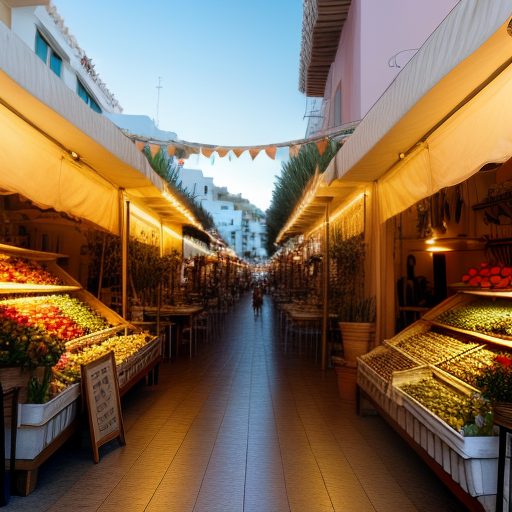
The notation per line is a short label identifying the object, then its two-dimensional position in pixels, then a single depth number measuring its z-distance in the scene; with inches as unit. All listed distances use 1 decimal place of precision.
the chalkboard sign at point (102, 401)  163.8
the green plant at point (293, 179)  409.1
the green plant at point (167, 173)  440.1
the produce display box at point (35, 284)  206.2
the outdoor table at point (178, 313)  394.7
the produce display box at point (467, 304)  167.0
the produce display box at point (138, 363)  207.1
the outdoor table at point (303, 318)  386.3
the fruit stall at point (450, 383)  111.9
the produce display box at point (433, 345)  184.5
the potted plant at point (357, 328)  261.3
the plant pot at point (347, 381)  247.9
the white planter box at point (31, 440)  135.7
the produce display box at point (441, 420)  110.7
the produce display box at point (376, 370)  181.9
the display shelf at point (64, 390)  136.4
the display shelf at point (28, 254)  237.9
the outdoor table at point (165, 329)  354.0
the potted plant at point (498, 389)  109.0
